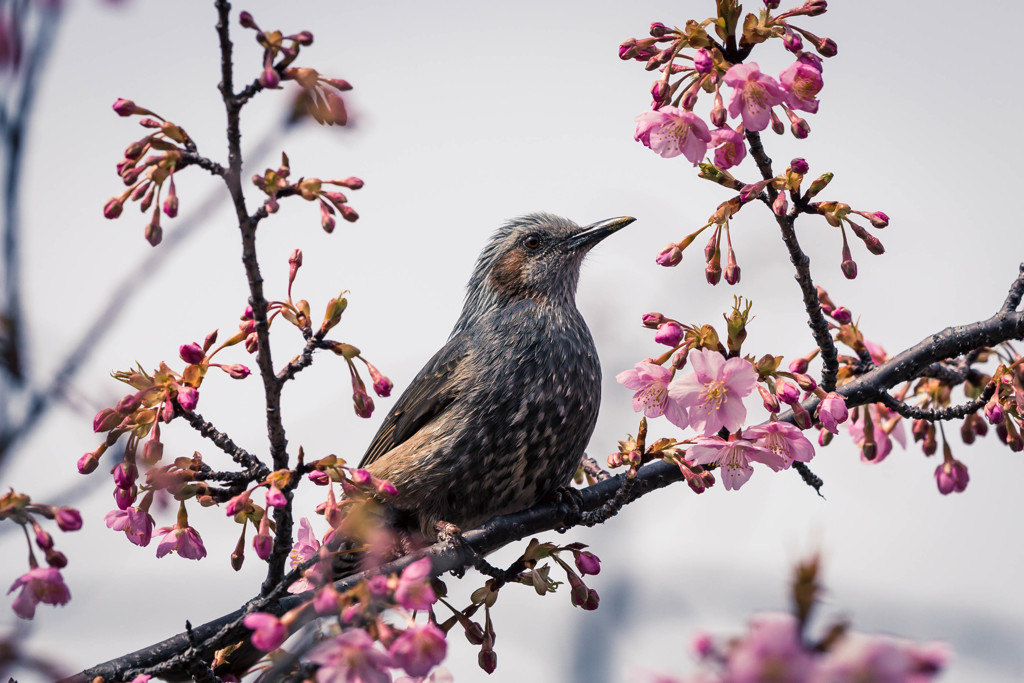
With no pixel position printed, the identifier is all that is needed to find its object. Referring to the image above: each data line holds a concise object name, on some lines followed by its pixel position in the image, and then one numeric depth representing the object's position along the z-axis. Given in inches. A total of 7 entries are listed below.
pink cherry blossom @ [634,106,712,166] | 215.0
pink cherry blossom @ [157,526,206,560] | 208.4
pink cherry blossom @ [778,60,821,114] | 209.8
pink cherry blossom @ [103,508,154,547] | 201.6
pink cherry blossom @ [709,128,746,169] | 211.0
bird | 307.3
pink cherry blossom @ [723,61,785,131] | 203.0
